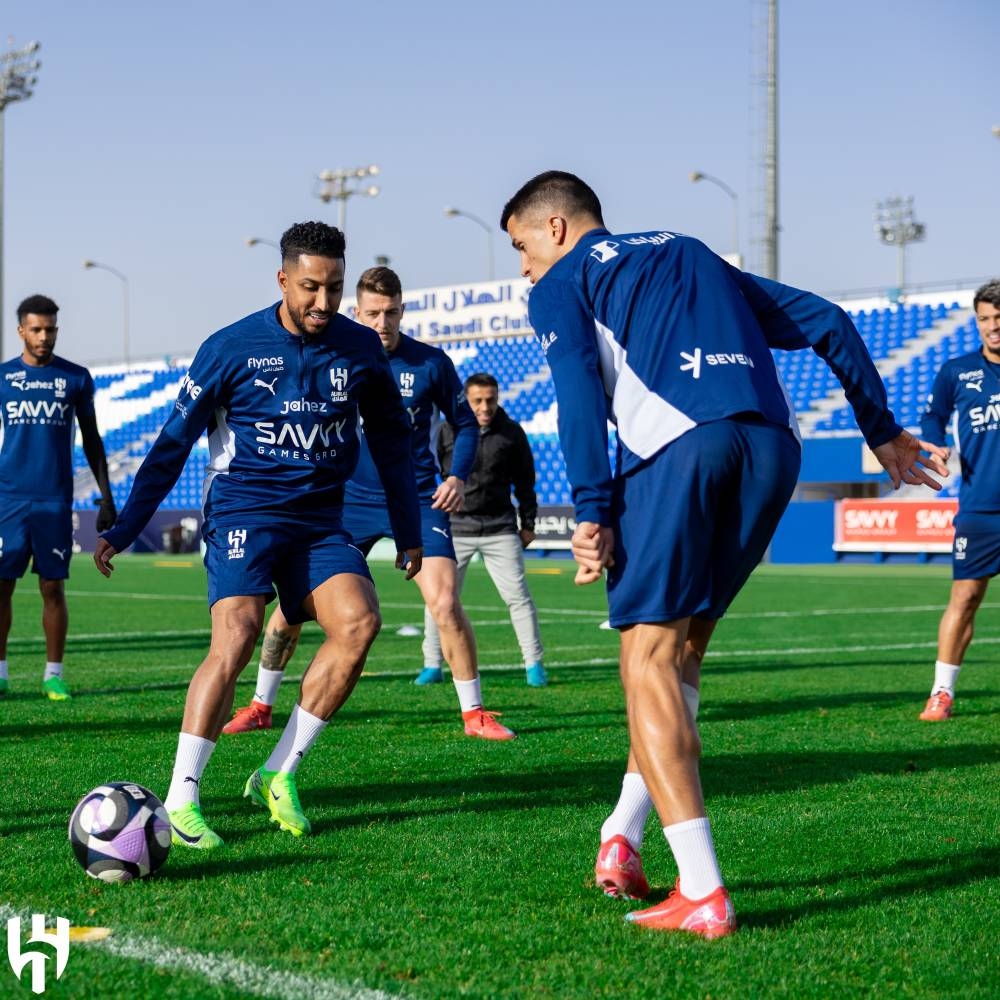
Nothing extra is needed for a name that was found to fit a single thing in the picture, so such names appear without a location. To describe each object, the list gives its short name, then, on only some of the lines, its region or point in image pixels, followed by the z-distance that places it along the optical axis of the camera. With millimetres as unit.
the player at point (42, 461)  9492
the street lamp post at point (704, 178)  43066
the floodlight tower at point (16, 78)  49594
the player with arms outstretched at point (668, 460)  3906
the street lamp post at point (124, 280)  69500
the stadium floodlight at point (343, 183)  58531
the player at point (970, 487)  8672
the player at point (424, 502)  7887
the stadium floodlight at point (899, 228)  87375
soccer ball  4395
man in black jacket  10977
